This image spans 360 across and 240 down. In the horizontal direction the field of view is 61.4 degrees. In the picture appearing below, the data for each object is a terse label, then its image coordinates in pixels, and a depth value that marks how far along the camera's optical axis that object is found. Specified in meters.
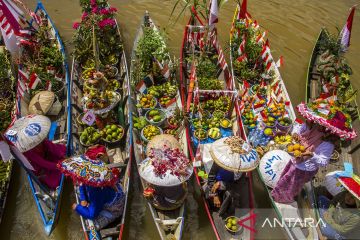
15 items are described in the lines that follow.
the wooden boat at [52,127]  6.91
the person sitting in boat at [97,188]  5.33
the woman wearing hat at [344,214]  5.81
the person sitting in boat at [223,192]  6.84
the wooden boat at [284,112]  7.05
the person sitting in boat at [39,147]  6.30
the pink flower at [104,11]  10.21
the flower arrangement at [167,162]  6.01
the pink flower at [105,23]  9.84
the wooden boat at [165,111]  6.78
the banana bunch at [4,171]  7.75
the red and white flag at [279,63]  9.09
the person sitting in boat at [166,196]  6.62
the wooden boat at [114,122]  6.60
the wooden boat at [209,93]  7.13
